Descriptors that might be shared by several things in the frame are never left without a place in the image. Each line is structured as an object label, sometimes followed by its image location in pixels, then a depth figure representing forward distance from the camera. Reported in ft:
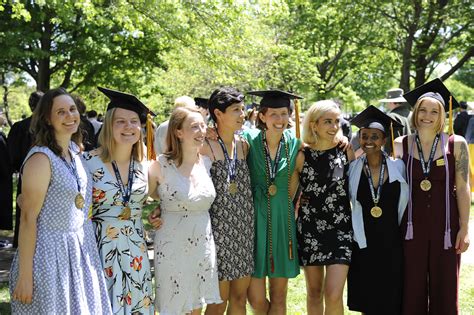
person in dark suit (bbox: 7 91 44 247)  25.52
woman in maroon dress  15.61
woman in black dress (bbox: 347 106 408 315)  15.69
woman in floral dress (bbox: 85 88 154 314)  13.05
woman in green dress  15.51
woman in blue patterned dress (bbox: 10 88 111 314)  11.55
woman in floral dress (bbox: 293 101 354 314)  15.53
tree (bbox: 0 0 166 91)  49.60
